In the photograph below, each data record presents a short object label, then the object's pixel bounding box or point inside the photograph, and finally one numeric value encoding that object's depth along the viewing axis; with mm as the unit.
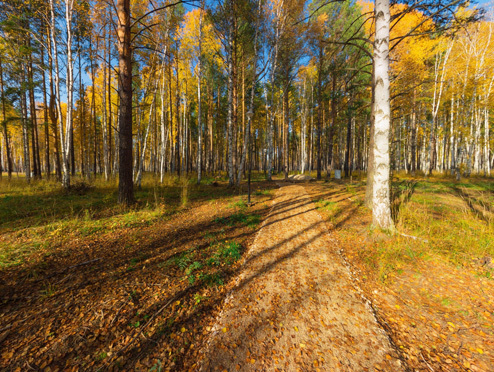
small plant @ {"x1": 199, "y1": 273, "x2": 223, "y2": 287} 3020
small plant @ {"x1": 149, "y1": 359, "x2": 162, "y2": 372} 1676
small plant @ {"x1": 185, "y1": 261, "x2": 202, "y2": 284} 2986
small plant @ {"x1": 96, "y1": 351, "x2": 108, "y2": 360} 1728
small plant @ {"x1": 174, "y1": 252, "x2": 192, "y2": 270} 3352
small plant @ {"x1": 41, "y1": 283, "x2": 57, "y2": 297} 2471
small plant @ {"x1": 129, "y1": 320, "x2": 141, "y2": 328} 2125
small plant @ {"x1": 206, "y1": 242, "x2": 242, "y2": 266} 3588
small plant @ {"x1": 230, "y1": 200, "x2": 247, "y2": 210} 7656
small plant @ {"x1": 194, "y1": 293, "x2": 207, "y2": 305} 2612
